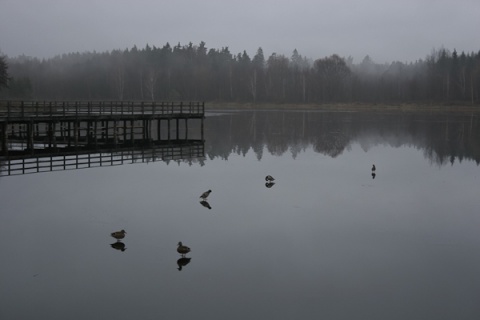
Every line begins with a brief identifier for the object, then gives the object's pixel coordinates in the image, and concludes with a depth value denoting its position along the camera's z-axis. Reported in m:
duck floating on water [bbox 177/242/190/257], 17.02
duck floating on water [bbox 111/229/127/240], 18.45
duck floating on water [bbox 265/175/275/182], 29.72
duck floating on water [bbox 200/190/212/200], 25.05
